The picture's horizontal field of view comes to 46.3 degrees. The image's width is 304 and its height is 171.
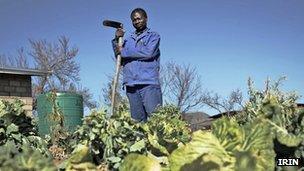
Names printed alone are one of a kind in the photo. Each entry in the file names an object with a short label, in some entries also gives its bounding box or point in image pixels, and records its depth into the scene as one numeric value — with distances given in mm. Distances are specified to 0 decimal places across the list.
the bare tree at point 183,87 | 25963
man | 3820
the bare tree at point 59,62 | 24013
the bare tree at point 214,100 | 25040
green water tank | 8726
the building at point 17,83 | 11430
